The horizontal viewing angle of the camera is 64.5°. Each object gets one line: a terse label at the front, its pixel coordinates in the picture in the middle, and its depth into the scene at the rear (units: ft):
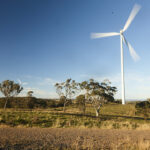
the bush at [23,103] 166.81
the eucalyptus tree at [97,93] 105.60
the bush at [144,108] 106.11
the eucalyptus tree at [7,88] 123.34
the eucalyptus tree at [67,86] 131.63
